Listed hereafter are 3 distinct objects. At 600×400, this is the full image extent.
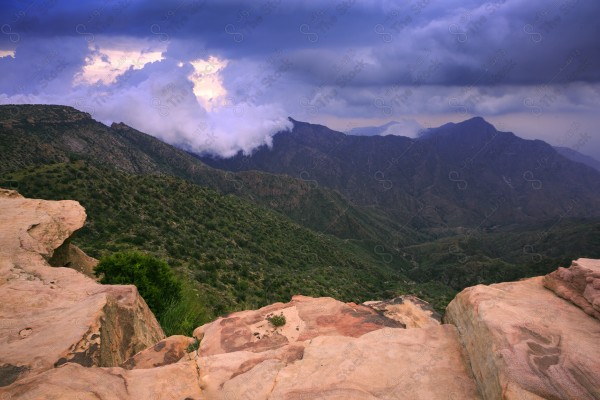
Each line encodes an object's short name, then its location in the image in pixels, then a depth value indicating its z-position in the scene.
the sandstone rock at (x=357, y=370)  8.14
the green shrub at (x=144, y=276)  19.95
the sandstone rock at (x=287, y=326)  12.37
